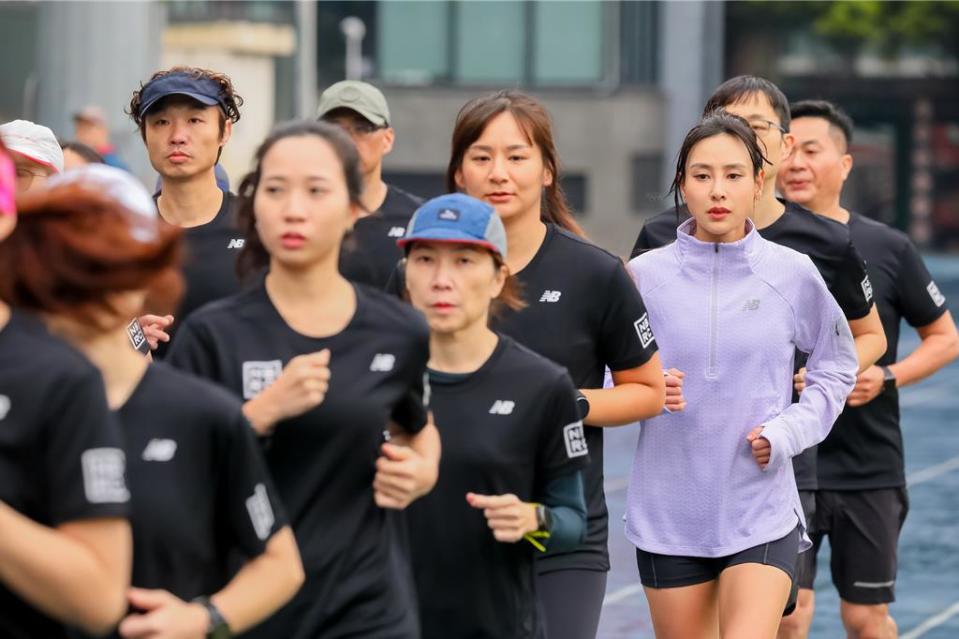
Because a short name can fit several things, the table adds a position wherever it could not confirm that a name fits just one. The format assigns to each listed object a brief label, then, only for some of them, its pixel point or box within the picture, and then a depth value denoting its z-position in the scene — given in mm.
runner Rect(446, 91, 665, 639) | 13203
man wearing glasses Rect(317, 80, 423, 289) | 14094
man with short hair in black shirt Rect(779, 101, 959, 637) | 18141
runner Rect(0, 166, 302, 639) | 7398
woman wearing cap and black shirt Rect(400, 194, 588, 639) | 10875
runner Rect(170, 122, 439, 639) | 9383
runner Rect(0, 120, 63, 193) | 14187
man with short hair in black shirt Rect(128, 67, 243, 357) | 13930
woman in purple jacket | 14039
